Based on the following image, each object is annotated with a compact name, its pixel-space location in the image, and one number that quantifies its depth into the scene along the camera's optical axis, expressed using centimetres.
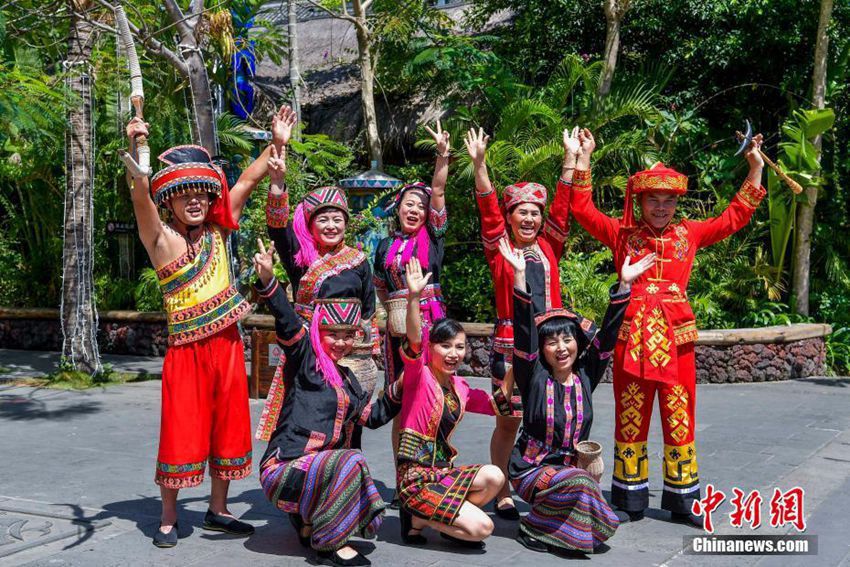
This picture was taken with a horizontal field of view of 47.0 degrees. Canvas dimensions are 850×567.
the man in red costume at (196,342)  487
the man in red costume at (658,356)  531
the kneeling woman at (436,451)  471
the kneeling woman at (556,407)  478
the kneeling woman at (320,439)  457
